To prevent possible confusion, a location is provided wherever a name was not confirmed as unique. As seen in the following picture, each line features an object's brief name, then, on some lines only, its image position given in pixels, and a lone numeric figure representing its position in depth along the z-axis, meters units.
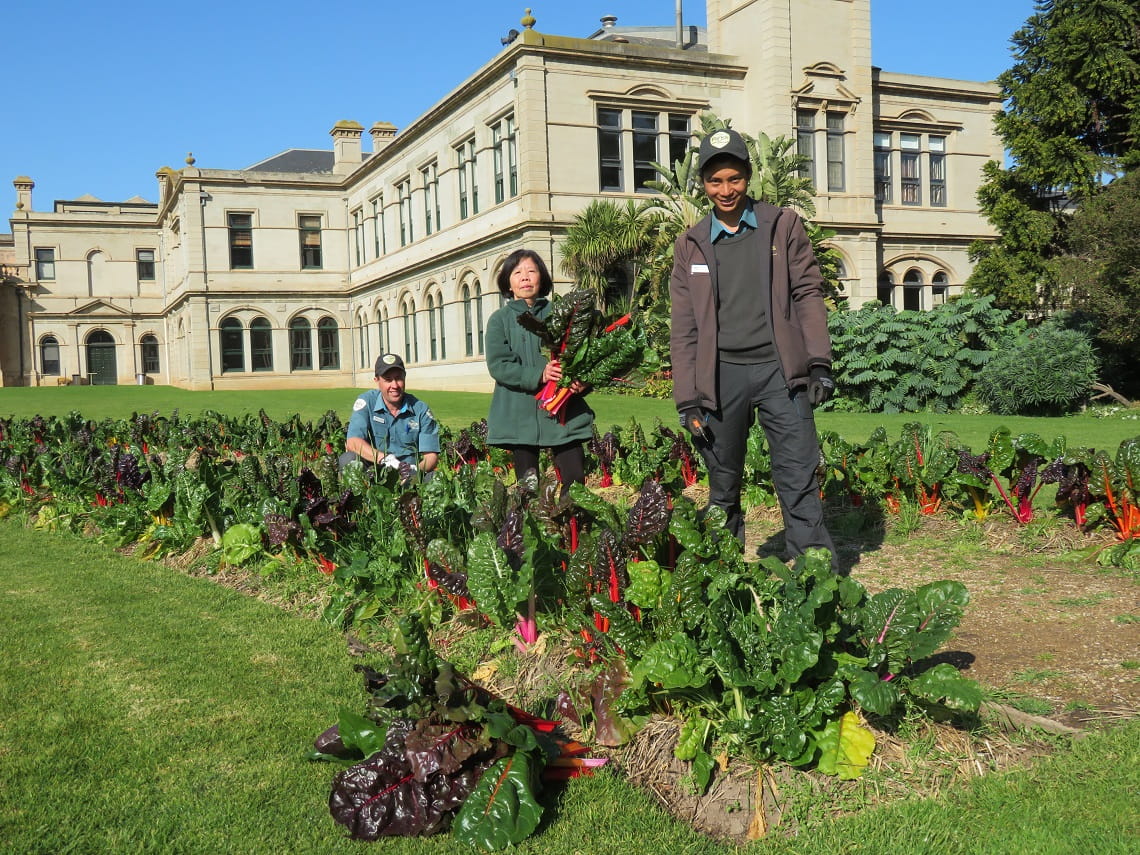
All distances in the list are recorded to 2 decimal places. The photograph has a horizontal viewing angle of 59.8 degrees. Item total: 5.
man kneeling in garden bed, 6.87
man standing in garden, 4.37
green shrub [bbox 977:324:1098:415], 18.02
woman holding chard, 5.30
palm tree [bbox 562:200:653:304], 25.42
